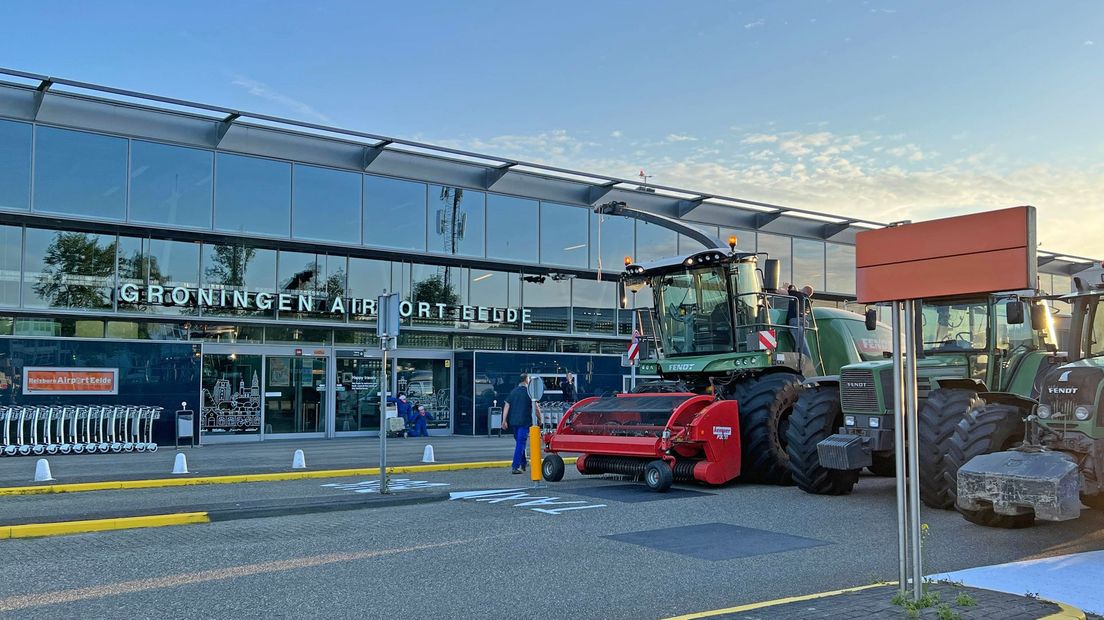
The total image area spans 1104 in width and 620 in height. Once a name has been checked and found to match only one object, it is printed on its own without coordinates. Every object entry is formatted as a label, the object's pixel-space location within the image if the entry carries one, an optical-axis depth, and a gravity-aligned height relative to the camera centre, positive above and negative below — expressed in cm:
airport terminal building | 2239 +293
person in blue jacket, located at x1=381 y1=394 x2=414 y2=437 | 2798 -126
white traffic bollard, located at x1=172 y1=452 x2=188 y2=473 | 1620 -171
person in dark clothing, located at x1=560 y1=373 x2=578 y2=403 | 3048 -77
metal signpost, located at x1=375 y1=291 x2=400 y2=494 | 1384 +66
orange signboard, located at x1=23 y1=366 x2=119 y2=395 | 2180 -30
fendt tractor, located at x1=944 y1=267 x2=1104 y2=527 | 812 -82
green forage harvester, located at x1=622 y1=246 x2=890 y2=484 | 1392 +37
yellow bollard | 1506 -145
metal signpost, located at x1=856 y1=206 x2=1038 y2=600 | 562 +62
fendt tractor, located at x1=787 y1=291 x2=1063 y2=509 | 1121 -24
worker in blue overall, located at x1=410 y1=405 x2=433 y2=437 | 2845 -171
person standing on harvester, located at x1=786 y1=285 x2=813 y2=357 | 1566 +89
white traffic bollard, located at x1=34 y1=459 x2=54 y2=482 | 1483 -165
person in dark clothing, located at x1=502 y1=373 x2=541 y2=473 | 1612 -87
